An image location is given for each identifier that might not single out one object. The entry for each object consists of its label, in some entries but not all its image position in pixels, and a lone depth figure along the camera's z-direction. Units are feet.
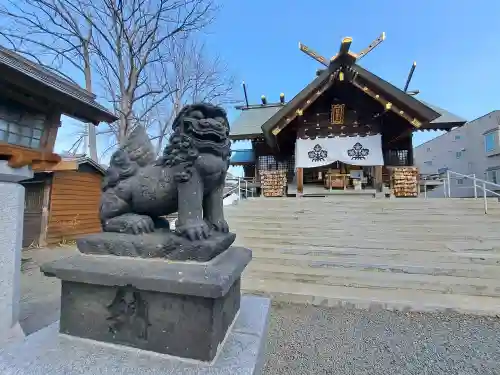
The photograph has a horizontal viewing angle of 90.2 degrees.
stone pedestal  3.75
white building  55.77
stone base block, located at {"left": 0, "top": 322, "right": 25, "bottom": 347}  6.60
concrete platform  3.58
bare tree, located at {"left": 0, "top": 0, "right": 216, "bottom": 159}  31.07
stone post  6.68
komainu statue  4.33
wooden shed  25.67
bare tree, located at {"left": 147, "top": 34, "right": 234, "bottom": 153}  43.51
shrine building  26.30
